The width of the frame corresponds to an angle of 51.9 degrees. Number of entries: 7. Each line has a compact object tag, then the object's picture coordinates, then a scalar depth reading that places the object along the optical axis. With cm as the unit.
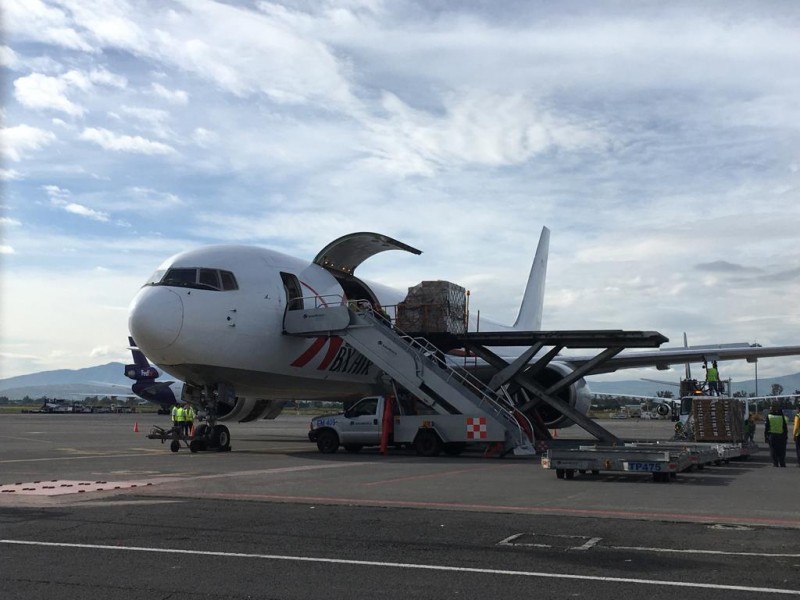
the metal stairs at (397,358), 2020
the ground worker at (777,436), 1791
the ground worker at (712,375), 2819
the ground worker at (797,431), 1856
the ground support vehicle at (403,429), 1953
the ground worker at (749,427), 2663
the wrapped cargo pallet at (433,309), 2373
